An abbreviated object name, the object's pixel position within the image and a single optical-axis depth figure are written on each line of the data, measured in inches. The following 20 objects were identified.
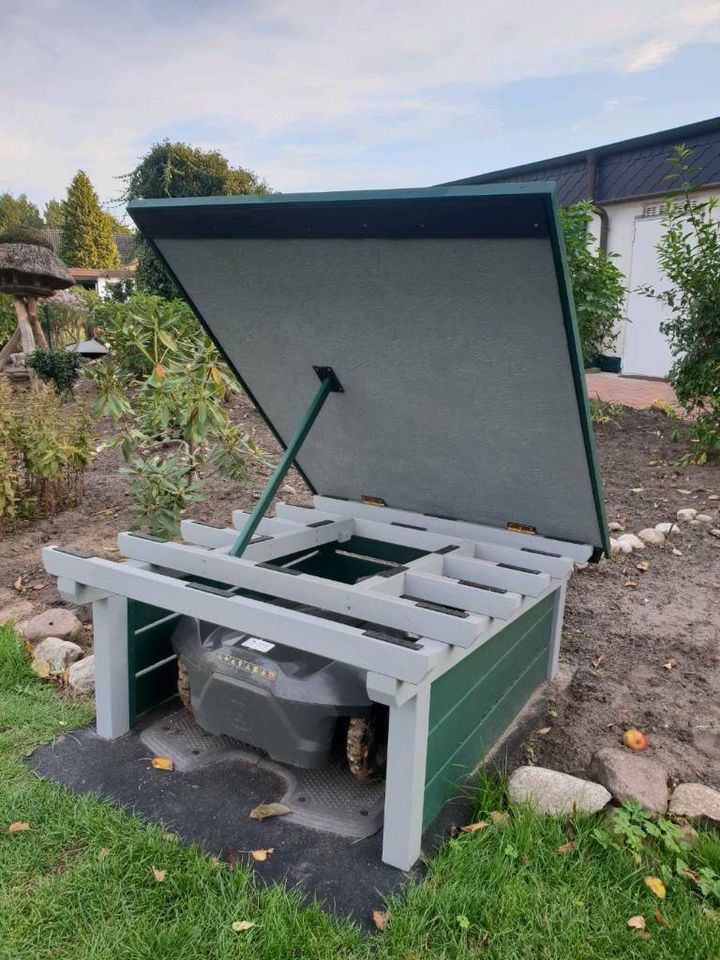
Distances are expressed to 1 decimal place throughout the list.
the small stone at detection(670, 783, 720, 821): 76.1
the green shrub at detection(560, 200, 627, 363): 247.9
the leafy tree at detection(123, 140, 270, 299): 568.4
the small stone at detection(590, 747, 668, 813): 79.1
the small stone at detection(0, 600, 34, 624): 130.2
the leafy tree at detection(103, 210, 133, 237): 1782.2
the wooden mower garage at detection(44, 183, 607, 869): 64.6
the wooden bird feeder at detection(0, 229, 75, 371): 444.5
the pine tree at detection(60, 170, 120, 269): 1544.0
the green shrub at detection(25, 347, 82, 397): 387.5
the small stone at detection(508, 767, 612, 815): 78.3
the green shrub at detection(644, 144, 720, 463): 213.8
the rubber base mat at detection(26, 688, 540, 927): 67.9
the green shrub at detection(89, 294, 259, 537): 152.7
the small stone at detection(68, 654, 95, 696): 104.7
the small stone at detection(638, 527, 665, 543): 165.9
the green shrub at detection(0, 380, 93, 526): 171.6
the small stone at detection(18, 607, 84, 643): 120.7
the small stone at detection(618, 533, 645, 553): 163.0
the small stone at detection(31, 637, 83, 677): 110.0
